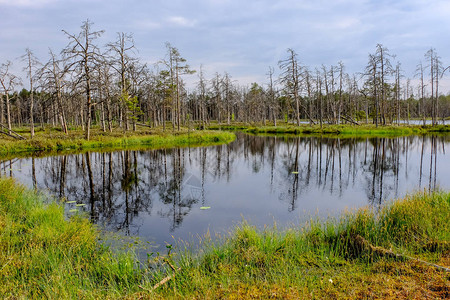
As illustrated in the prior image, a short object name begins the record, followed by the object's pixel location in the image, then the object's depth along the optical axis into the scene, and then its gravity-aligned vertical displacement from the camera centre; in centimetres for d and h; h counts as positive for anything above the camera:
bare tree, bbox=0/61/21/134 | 2982 +612
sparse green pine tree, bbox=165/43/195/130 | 3903 +975
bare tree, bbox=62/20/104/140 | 2498 +719
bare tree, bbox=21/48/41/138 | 3044 +816
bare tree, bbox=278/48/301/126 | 4950 +974
